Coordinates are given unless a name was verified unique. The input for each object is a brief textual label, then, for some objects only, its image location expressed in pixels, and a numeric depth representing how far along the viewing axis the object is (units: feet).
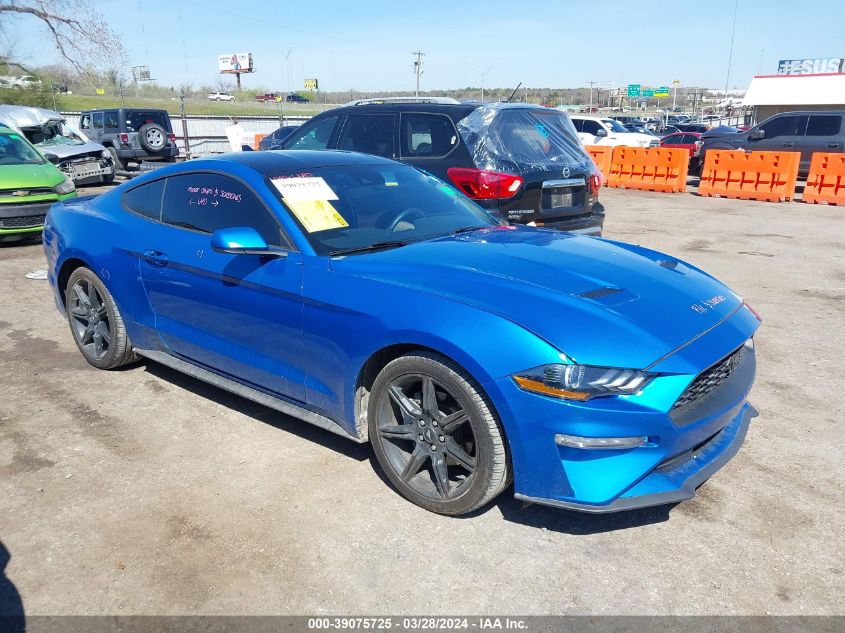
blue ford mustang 8.84
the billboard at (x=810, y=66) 158.74
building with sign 117.50
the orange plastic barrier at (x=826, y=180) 48.03
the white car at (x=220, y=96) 300.61
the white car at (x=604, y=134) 76.84
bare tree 106.11
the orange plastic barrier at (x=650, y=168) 55.31
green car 31.50
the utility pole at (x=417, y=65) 201.67
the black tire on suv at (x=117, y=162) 60.84
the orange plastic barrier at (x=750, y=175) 49.62
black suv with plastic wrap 20.53
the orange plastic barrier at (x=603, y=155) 59.57
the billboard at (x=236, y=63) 368.27
